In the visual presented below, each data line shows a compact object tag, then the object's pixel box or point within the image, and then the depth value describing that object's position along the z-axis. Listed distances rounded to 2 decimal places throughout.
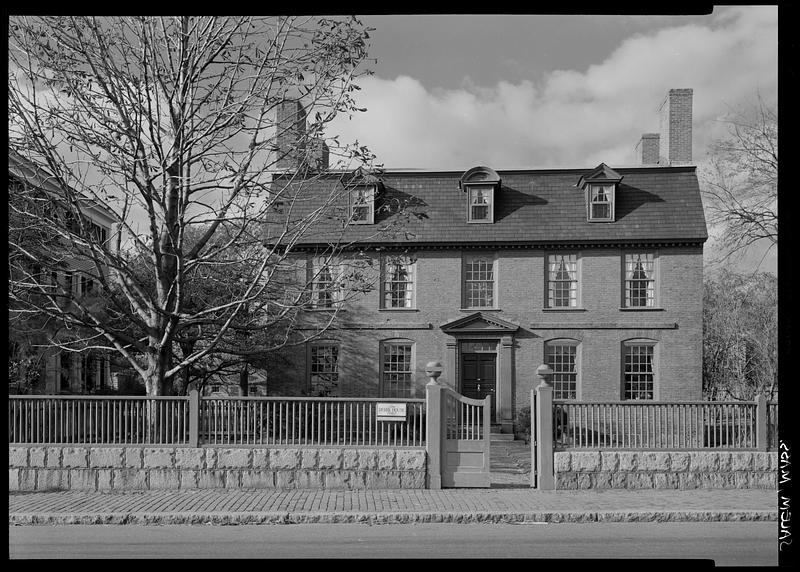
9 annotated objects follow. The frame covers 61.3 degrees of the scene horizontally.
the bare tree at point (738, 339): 29.28
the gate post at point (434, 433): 11.39
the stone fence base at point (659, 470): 11.36
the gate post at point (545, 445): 11.43
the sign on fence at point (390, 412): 11.51
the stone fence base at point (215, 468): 11.32
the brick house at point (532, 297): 23.14
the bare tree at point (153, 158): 11.73
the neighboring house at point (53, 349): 12.86
